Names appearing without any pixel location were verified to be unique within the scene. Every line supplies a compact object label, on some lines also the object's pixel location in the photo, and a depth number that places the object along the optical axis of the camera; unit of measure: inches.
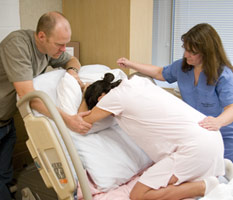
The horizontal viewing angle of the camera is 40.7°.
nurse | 77.4
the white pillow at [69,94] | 76.0
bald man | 70.6
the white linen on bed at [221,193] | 55.9
